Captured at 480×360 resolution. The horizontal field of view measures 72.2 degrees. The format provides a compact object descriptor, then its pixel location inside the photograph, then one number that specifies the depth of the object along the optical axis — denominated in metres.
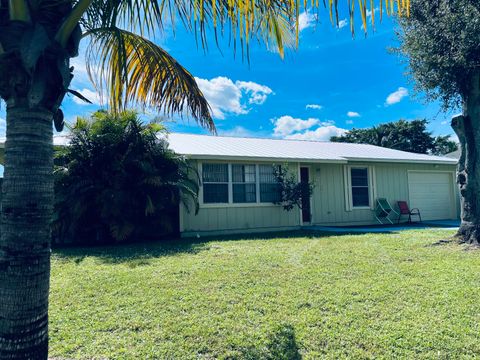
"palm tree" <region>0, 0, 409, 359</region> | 1.90
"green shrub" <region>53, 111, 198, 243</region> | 8.76
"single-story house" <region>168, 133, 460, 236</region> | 10.98
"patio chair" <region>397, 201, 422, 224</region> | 13.64
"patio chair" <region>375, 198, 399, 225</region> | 13.48
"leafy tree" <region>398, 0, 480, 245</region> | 7.09
